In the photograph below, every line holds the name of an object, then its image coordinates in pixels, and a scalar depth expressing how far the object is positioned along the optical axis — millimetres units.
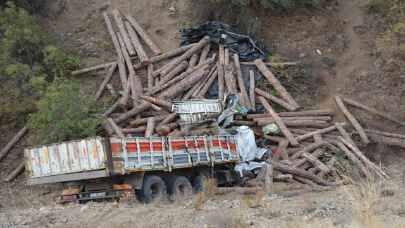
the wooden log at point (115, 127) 21219
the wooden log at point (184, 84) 24041
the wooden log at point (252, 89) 24641
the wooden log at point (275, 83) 25070
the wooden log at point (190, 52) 26438
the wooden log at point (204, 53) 26689
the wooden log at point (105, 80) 25386
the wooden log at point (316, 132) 22828
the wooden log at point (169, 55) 27344
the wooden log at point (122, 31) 28386
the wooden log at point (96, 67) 27109
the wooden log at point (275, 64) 26797
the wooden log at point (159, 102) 22516
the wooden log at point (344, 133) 22730
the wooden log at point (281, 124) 22656
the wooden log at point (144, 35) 28853
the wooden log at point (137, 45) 27373
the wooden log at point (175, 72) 25297
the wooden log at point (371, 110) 24688
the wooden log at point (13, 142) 22752
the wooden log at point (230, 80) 24670
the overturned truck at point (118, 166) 15984
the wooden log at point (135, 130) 21745
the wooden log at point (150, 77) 25531
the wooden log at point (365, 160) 20109
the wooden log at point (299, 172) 19900
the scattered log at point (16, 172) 21703
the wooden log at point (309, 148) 21916
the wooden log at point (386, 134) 23531
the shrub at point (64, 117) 19969
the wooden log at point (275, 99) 24672
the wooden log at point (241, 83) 24531
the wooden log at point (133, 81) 24378
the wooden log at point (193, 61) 26453
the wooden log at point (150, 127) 21195
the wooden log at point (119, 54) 26059
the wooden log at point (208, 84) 24500
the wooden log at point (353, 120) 23281
